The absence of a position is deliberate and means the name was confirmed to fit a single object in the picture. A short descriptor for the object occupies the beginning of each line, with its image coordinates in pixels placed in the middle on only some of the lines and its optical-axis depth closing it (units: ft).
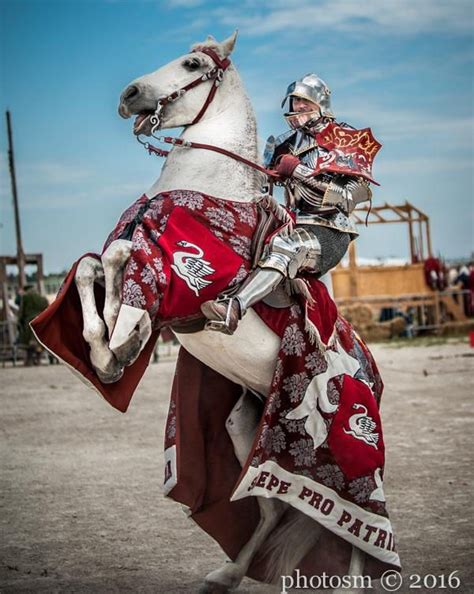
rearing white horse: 14.96
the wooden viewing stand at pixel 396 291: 78.69
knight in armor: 15.43
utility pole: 98.91
